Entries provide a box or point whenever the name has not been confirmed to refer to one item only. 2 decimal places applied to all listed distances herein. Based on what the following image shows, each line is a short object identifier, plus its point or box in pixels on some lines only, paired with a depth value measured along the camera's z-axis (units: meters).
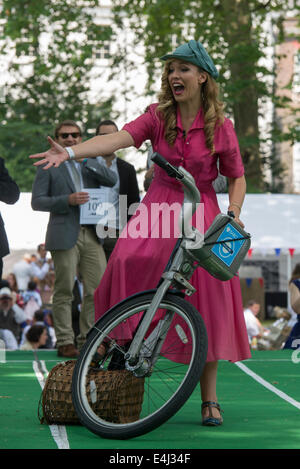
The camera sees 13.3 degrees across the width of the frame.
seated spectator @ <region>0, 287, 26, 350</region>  19.41
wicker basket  6.56
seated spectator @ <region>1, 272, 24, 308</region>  23.89
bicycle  6.27
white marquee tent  19.93
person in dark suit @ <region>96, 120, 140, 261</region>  12.17
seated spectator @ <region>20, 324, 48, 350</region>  16.77
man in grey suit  11.96
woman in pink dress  6.96
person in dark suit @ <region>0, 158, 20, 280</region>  9.26
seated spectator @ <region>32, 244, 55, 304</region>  28.41
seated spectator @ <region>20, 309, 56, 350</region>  18.68
